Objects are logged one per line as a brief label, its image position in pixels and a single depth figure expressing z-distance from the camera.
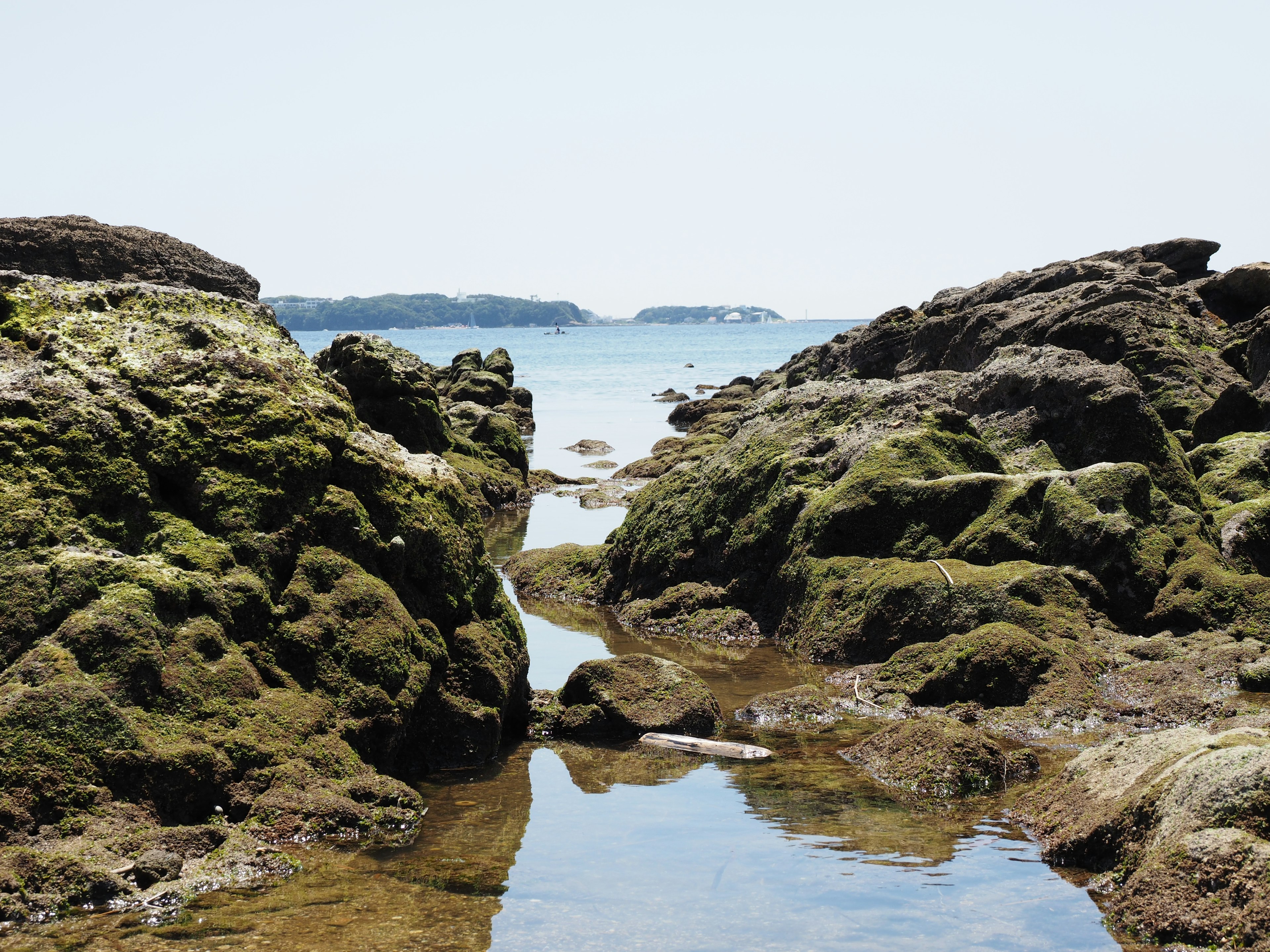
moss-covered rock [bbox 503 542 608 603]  20.56
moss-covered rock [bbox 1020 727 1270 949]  6.75
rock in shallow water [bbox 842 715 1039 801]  10.23
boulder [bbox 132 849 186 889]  7.51
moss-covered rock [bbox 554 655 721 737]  12.23
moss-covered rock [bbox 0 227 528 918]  7.93
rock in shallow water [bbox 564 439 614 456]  46.88
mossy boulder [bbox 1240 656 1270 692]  12.24
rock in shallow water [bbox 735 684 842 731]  12.70
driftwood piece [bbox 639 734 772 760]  11.38
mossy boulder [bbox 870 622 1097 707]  12.65
